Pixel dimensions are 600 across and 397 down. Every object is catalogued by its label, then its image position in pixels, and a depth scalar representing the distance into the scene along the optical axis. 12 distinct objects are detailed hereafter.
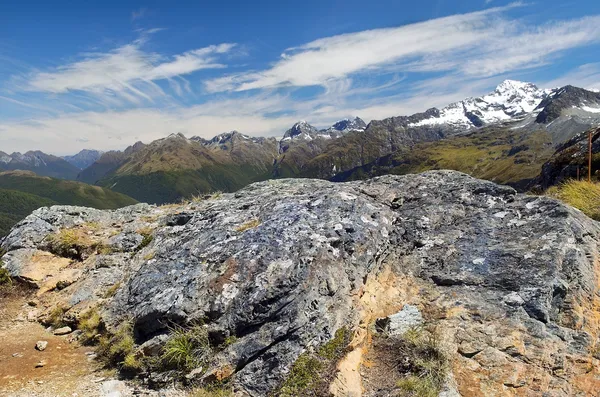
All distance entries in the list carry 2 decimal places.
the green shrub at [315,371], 7.40
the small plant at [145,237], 15.16
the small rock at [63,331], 11.52
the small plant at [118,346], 9.45
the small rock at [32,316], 12.54
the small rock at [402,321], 8.75
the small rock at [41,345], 10.48
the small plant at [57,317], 11.95
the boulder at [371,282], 7.75
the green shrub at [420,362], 7.14
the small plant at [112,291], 12.35
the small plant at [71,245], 15.93
